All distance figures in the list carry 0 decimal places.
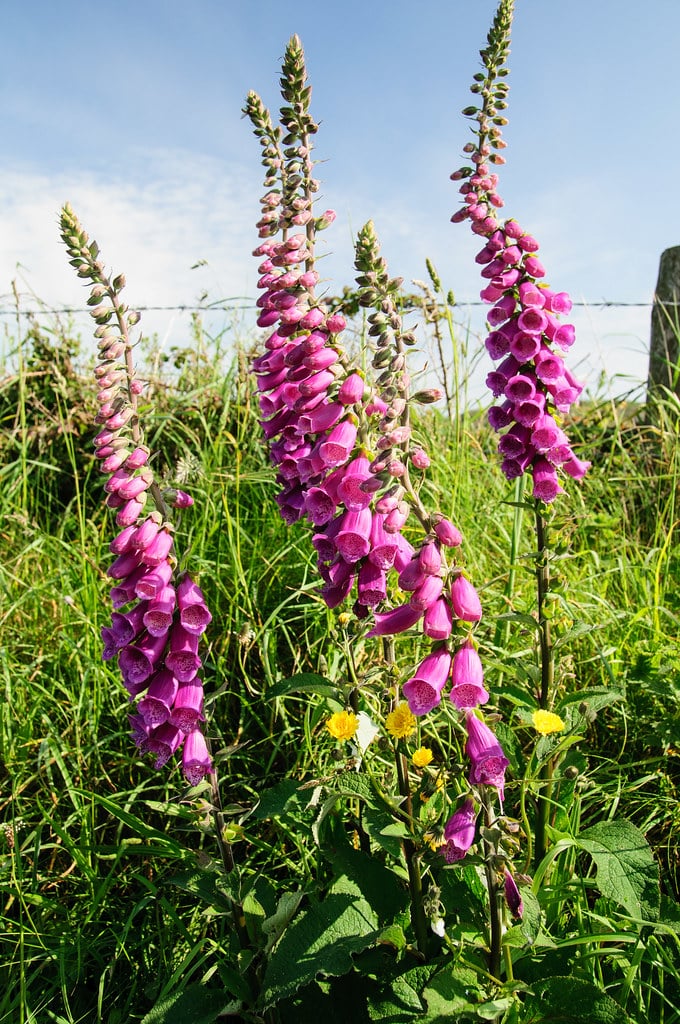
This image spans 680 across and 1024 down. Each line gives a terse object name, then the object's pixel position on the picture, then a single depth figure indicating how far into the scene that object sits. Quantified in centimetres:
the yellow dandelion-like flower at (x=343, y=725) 71
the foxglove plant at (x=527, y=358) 88
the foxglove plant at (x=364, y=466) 61
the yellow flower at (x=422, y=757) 71
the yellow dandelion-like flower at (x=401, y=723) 65
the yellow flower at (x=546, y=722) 72
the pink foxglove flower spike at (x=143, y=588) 67
